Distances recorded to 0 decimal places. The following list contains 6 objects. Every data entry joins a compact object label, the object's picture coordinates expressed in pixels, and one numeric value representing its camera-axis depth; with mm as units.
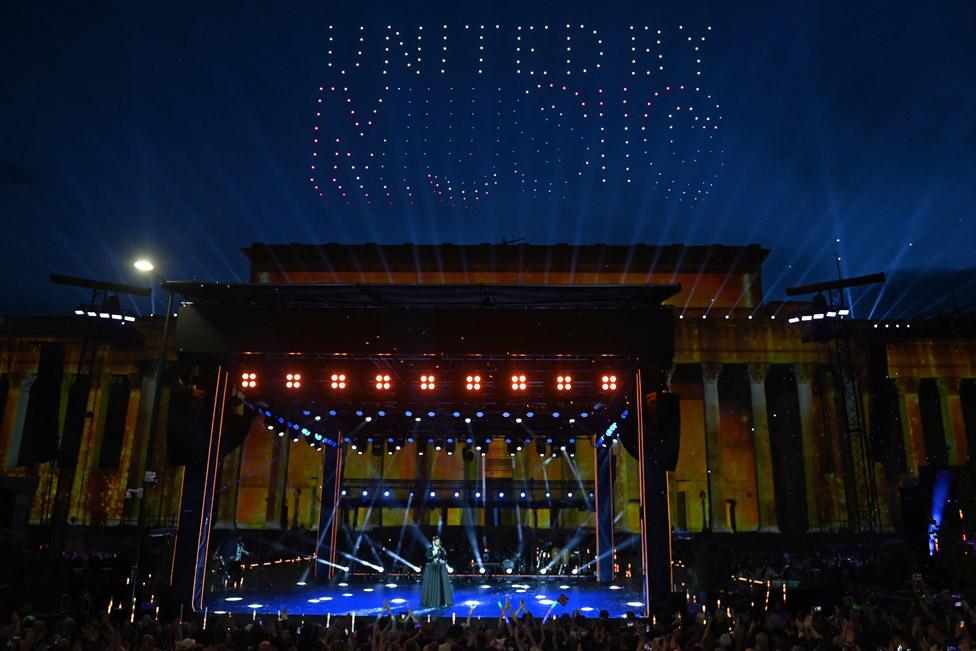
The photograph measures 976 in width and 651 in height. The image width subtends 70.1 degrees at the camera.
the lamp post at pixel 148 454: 17031
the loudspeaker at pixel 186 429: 16281
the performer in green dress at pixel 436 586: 19719
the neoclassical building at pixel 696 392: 38375
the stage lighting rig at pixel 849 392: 25984
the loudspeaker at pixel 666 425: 15961
